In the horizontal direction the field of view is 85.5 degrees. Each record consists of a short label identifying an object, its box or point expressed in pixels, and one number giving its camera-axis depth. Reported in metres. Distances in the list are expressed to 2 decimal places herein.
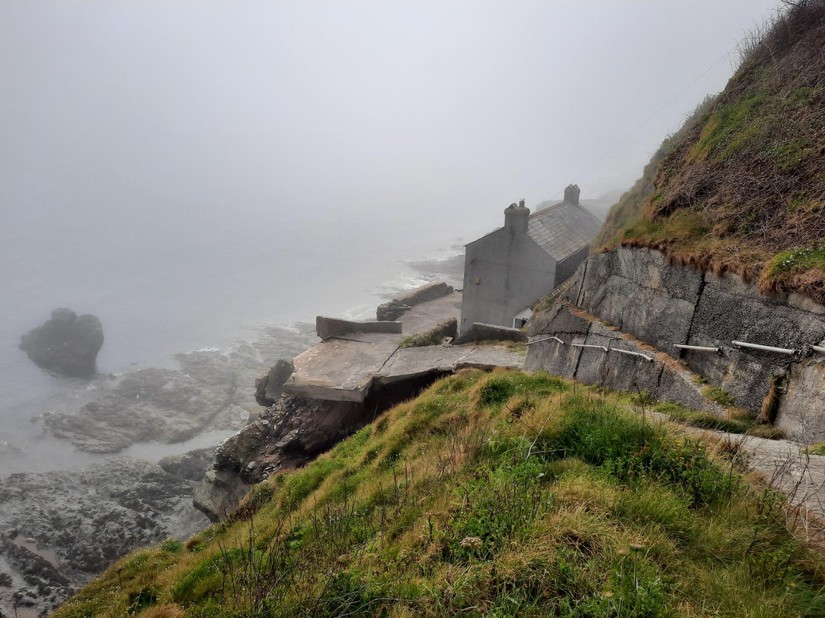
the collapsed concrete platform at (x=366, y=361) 11.33
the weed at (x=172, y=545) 7.59
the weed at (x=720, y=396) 5.38
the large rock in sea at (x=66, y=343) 41.34
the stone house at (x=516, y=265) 19.80
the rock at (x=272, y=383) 18.31
